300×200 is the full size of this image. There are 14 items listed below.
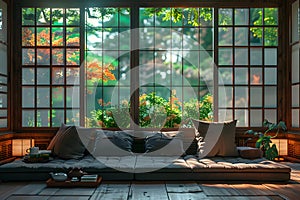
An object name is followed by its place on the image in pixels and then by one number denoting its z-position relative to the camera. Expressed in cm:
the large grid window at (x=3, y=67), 671
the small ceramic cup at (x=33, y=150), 570
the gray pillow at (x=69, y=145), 600
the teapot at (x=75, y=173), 500
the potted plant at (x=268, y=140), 639
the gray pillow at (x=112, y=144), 616
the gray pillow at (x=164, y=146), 620
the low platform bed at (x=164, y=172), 520
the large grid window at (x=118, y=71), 714
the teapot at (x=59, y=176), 487
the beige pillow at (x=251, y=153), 598
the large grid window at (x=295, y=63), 683
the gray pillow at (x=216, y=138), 614
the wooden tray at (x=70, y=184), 482
